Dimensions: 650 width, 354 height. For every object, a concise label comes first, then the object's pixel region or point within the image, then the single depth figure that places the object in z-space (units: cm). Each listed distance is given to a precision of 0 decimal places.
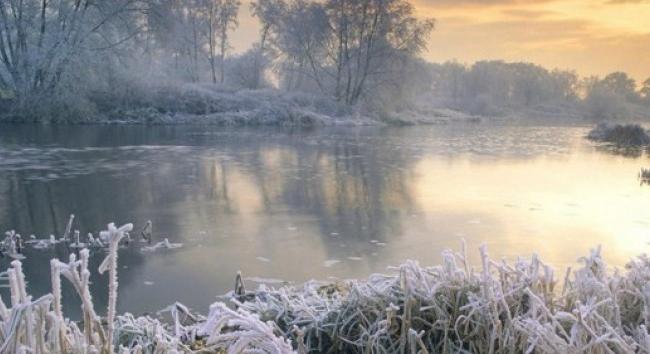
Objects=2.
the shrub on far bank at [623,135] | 2266
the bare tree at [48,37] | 2648
